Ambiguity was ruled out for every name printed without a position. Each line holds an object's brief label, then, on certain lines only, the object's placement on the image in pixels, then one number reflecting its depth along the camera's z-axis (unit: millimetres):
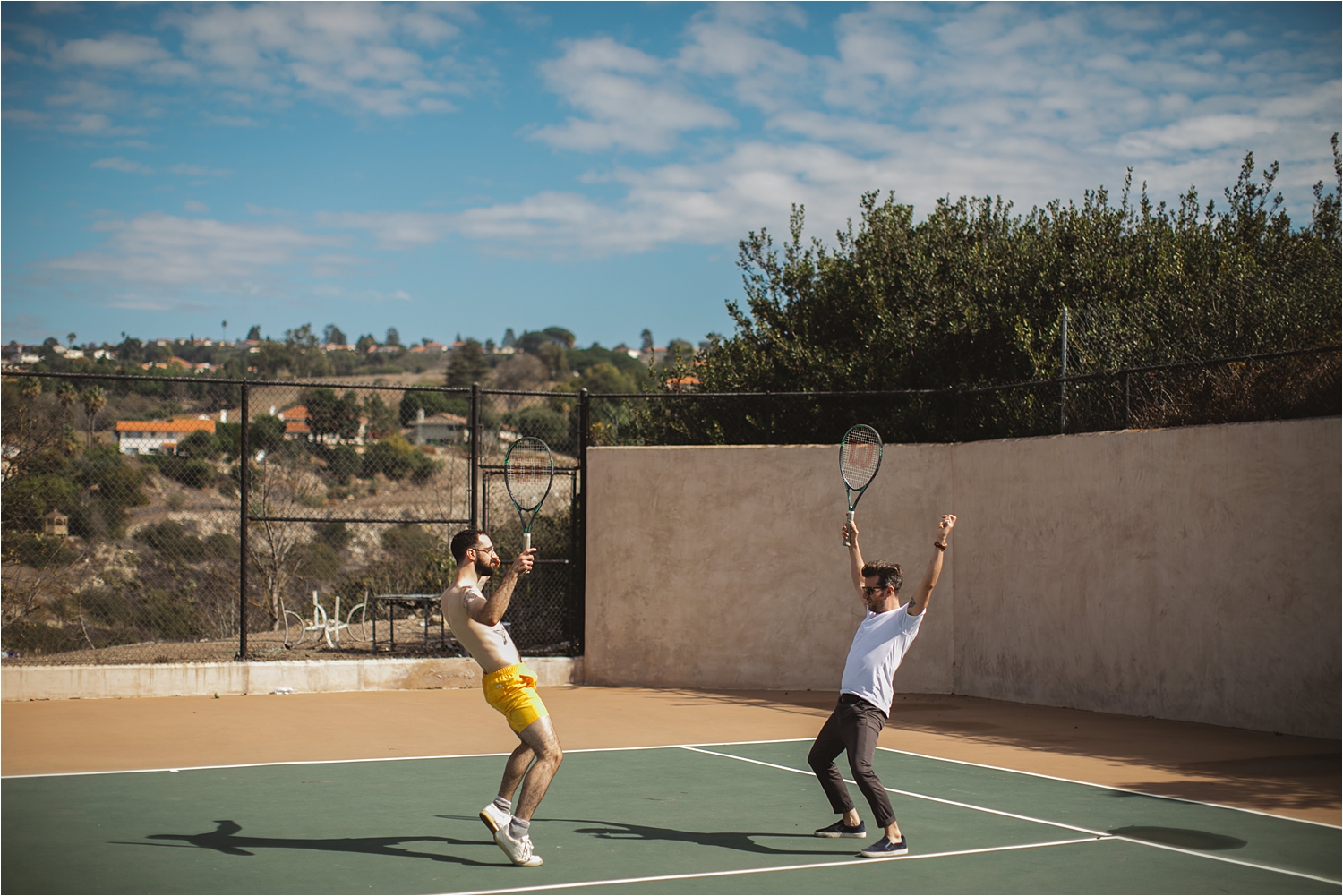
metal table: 14203
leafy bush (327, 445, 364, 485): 22734
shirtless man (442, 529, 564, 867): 5941
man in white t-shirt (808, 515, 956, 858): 6148
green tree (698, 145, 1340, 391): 14656
